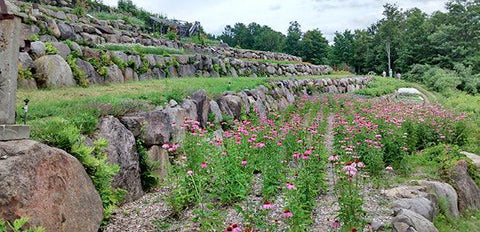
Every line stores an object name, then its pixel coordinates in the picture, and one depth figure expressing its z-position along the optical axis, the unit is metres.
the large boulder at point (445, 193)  5.57
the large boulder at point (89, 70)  7.94
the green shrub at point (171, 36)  16.86
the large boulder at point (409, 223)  3.82
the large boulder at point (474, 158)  7.13
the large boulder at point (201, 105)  7.37
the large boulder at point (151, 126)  5.18
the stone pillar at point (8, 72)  3.23
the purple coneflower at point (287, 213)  2.76
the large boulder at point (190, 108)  6.86
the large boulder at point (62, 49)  7.71
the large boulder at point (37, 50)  6.98
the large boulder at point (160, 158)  5.43
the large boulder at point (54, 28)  9.25
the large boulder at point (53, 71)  6.83
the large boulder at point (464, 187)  6.18
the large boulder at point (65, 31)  9.59
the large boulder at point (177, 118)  6.02
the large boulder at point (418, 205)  4.62
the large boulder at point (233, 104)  8.73
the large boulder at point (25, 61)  6.54
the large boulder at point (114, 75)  8.63
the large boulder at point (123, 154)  4.57
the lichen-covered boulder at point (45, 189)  2.88
